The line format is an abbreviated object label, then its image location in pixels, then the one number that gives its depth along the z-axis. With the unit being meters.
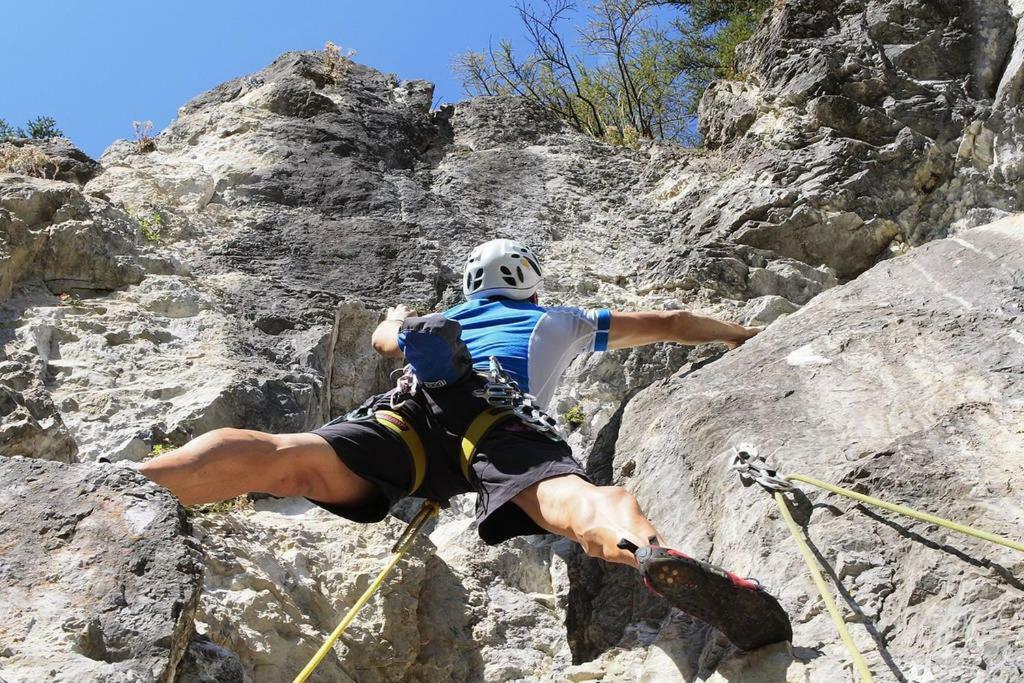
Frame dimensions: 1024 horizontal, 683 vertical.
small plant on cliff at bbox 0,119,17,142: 11.58
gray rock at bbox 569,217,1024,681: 2.70
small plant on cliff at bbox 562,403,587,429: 4.91
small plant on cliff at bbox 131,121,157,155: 6.72
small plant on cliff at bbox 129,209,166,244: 5.57
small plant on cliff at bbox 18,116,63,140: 11.69
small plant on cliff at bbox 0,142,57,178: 5.81
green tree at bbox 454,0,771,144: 11.62
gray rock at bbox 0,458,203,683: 2.31
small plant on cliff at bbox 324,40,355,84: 7.75
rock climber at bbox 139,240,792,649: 2.83
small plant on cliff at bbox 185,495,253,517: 3.87
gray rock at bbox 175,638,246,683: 2.61
